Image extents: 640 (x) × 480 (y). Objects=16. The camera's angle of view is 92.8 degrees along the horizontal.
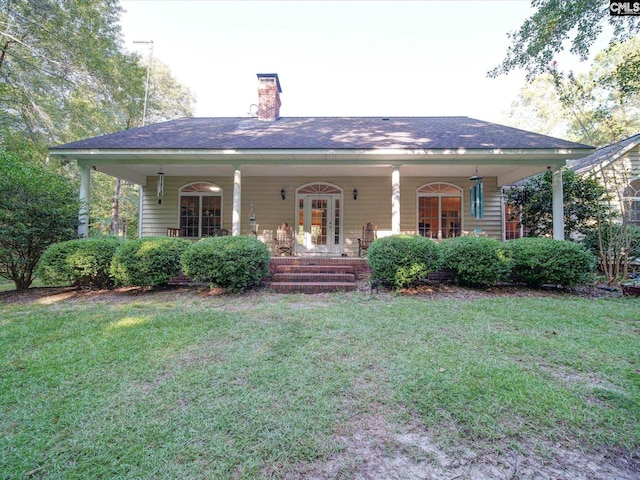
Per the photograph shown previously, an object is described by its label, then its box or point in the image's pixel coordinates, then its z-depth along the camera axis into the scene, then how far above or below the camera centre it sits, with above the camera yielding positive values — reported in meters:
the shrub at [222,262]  5.61 -0.30
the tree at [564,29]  6.27 +4.73
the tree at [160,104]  21.22 +10.53
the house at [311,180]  7.86 +2.07
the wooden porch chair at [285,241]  8.83 +0.14
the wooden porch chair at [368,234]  8.94 +0.40
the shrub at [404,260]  5.85 -0.24
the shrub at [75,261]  5.67 -0.30
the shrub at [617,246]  6.41 +0.07
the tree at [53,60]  10.65 +6.94
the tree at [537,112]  23.11 +11.41
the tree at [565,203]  8.07 +1.26
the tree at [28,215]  5.68 +0.58
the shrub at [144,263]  5.76 -0.34
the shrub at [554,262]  5.86 -0.26
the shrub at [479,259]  5.90 -0.23
